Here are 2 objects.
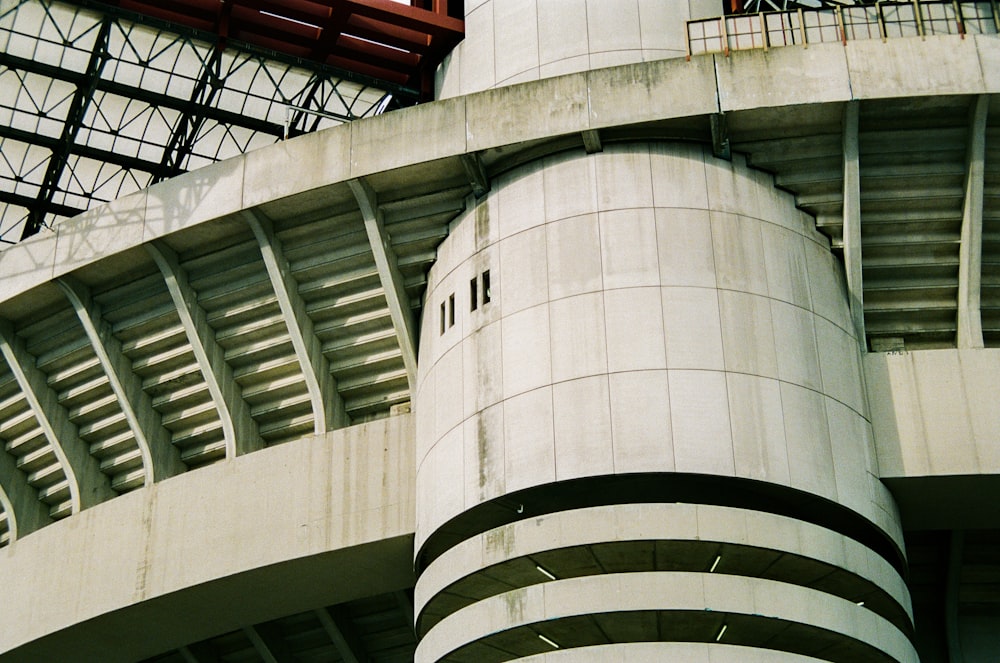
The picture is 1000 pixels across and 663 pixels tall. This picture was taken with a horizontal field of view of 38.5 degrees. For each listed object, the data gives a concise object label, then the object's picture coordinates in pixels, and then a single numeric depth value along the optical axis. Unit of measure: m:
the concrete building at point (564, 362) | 29.30
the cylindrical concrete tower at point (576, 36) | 35.50
